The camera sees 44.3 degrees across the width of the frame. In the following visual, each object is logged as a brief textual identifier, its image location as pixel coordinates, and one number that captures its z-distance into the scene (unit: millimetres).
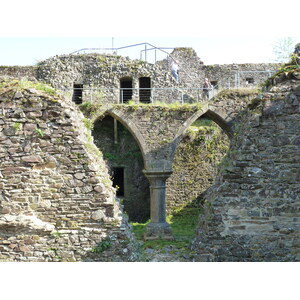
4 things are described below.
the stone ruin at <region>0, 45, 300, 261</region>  5539
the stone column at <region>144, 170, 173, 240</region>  11625
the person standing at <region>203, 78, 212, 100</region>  13929
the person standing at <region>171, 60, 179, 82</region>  15922
